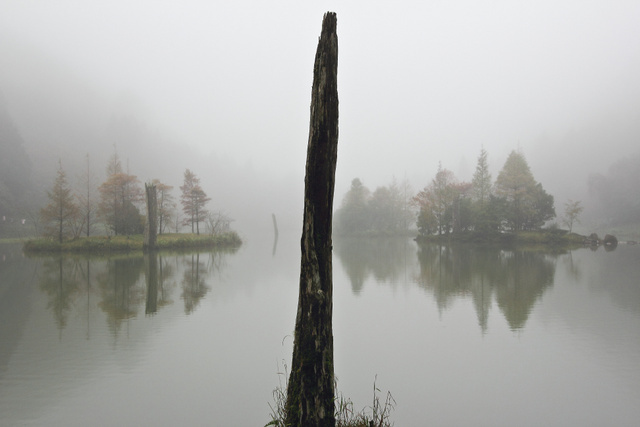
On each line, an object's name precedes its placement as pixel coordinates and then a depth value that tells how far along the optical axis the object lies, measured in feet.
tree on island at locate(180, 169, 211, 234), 90.79
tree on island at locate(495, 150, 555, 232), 94.53
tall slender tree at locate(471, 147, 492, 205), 112.98
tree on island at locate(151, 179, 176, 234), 86.07
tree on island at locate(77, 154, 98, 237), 83.51
